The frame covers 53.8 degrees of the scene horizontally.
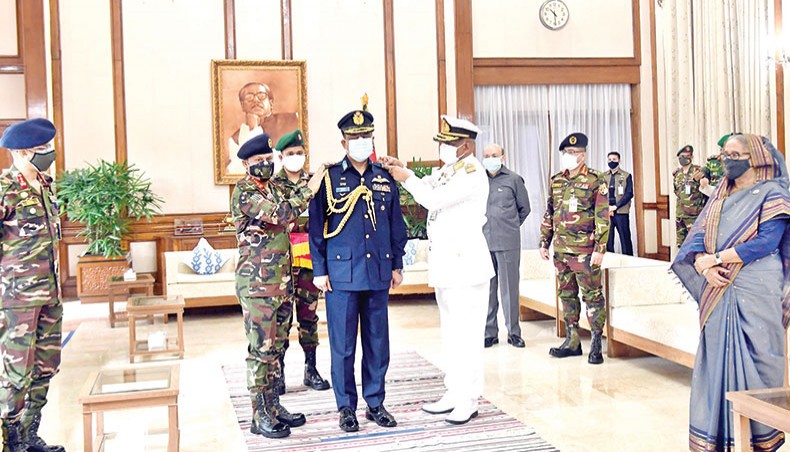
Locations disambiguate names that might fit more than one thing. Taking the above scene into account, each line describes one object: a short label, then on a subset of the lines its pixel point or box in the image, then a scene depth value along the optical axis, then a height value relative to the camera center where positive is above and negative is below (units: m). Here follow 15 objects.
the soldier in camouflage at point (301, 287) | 4.45 -0.45
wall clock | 10.64 +2.69
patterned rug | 3.89 -1.15
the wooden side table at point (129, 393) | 3.43 -0.76
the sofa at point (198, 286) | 8.02 -0.68
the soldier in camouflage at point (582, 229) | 5.65 -0.15
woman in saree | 3.25 -0.37
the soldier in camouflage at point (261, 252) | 3.90 -0.17
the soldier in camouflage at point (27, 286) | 3.66 -0.29
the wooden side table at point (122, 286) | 7.79 -0.64
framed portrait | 9.68 +1.45
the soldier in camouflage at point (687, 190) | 9.21 +0.19
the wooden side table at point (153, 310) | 6.26 -0.72
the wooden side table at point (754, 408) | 2.64 -0.71
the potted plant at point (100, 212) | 8.66 +0.13
